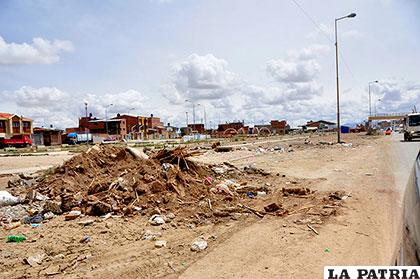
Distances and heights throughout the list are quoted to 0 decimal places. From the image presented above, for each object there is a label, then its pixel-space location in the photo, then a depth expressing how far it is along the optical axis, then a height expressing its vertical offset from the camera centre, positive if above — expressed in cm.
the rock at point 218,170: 1186 -146
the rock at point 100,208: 726 -165
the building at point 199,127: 12284 +118
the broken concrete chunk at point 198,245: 508 -180
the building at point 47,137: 7570 -42
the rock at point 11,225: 669 -183
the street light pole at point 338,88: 2868 +329
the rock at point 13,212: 746 -179
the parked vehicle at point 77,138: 7262 -90
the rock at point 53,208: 753 -166
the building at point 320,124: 14035 +93
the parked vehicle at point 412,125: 2927 -14
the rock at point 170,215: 699 -179
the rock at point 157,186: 837 -141
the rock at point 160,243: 531 -181
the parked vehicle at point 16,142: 5603 -96
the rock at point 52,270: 451 -187
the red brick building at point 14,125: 6950 +240
